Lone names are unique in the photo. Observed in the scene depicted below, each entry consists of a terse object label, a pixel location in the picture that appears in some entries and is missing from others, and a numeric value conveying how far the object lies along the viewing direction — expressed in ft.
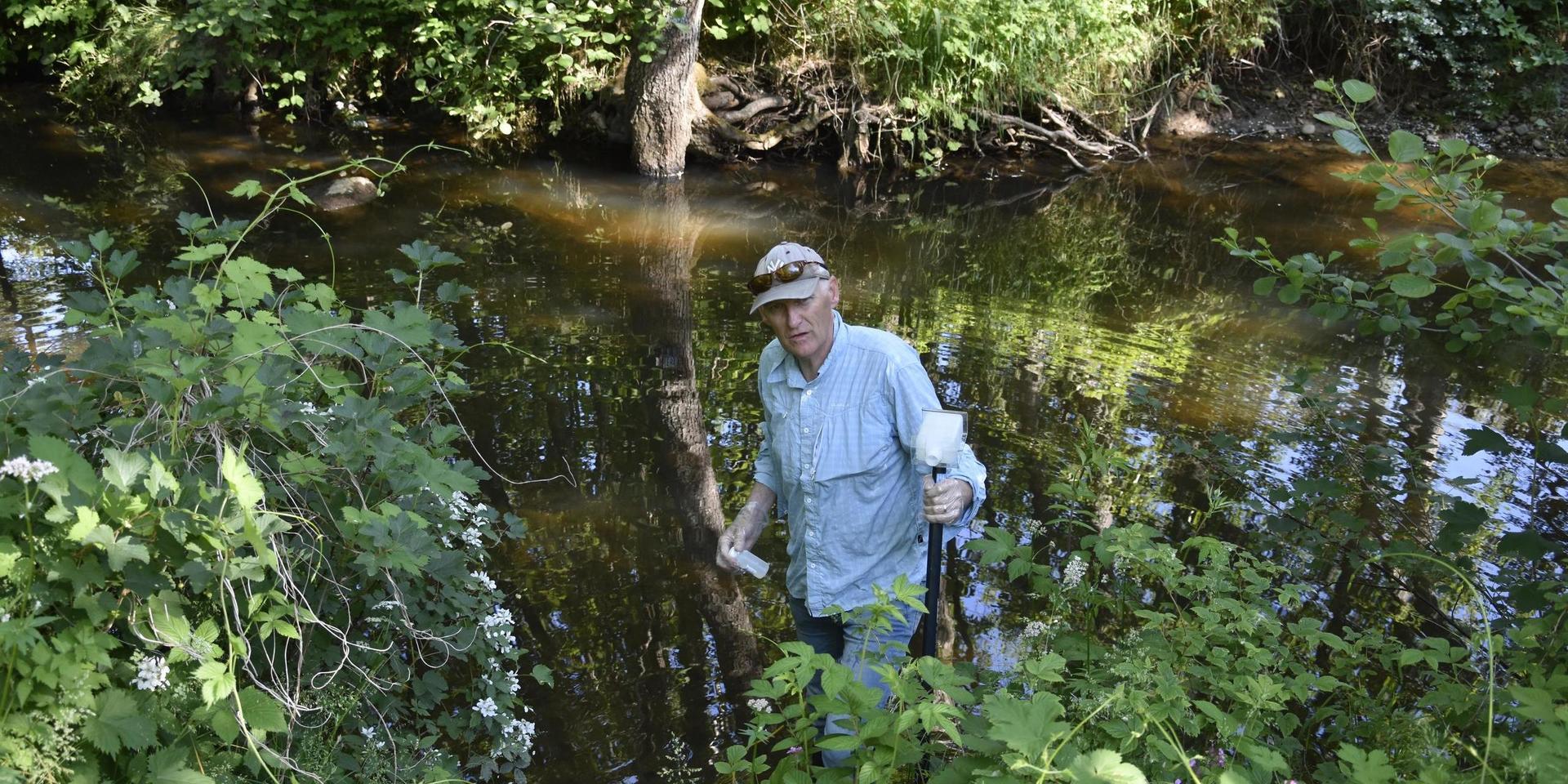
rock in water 33.24
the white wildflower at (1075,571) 9.88
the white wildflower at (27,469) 6.80
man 10.55
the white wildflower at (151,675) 7.51
